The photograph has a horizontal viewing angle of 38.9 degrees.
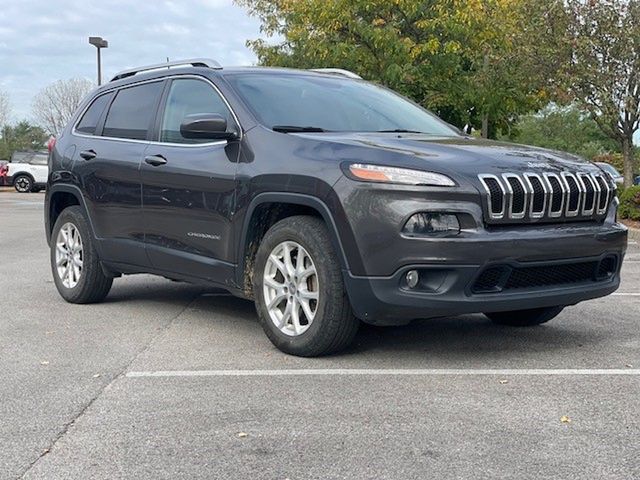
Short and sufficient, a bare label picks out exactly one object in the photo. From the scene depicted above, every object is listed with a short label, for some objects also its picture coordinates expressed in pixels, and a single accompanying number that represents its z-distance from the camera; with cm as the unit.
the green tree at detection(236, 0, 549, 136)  2156
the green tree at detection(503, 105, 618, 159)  5825
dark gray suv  476
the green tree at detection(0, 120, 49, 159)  7956
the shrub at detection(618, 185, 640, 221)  1552
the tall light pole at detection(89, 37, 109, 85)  3189
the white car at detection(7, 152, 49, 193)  3612
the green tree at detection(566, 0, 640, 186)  1738
